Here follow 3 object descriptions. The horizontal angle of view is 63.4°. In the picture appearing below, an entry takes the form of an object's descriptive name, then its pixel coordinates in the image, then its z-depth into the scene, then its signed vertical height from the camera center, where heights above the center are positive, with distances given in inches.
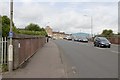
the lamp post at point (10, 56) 169.3 -29.2
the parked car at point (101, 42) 563.5 -16.4
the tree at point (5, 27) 206.8 +26.7
